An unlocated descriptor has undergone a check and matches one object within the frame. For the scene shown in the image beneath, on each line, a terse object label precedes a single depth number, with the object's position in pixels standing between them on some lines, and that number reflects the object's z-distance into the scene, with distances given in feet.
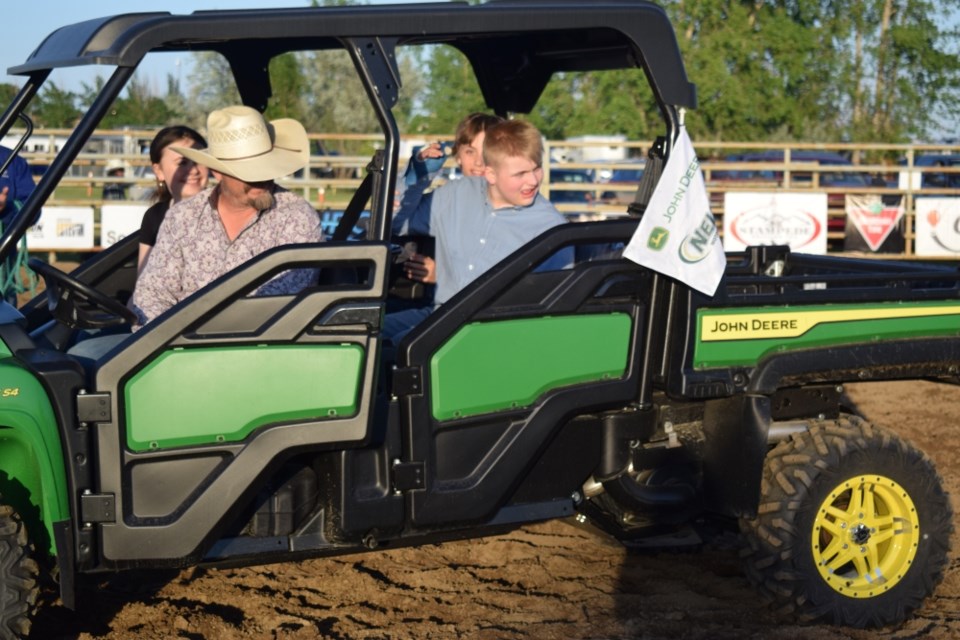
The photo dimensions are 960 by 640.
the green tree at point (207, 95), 93.88
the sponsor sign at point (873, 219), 63.21
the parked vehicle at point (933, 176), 64.54
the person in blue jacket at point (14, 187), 23.44
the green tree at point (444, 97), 62.44
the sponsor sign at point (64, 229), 59.82
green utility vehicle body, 12.39
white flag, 14.14
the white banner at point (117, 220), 58.70
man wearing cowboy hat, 14.28
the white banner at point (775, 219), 59.88
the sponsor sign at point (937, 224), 62.13
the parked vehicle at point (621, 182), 64.44
